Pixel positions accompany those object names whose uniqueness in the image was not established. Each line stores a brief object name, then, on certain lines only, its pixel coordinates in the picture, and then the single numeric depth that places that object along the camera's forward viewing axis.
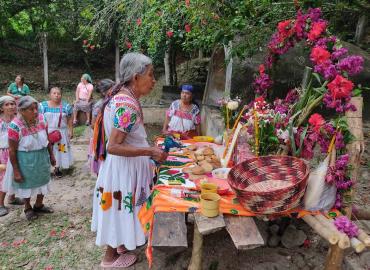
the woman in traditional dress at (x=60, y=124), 5.57
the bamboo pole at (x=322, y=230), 2.07
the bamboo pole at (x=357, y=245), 2.03
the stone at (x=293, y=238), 3.30
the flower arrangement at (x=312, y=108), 2.27
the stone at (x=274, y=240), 3.36
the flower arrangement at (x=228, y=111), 3.74
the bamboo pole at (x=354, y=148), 2.31
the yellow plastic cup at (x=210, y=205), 2.26
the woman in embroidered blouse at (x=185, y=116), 5.03
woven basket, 2.14
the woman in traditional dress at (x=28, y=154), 3.94
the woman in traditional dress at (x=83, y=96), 9.55
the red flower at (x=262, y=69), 3.55
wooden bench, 2.10
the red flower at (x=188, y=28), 5.12
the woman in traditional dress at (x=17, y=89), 9.26
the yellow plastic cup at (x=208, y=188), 2.48
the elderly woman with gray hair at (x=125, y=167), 2.58
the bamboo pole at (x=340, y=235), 2.05
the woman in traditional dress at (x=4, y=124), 4.33
